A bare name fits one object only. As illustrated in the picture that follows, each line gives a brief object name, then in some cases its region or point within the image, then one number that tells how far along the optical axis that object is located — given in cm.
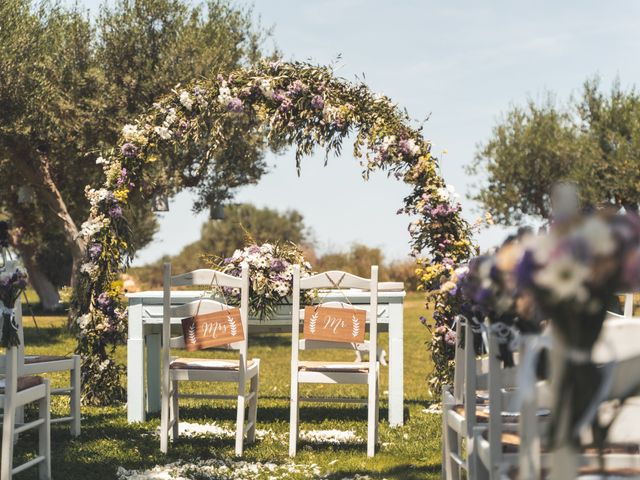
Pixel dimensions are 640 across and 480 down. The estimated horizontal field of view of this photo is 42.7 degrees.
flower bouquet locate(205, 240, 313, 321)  655
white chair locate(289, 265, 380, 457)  574
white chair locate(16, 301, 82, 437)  604
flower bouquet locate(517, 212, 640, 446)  190
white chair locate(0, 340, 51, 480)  435
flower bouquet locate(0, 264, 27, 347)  435
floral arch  735
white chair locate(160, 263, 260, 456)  567
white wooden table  688
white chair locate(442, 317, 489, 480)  356
